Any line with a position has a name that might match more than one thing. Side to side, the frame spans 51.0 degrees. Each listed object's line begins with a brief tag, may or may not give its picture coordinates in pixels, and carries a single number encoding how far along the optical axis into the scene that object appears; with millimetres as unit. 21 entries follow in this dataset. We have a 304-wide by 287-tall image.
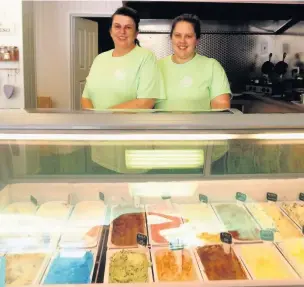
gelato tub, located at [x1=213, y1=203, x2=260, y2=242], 1570
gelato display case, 1340
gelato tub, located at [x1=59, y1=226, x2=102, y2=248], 1467
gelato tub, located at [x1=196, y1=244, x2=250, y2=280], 1345
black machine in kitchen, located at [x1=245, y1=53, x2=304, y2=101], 4259
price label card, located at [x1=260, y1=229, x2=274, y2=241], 1550
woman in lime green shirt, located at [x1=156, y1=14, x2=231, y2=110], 2218
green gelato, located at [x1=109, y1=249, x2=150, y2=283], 1315
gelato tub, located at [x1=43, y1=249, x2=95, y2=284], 1297
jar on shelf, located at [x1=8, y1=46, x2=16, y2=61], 3915
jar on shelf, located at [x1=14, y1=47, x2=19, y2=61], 3937
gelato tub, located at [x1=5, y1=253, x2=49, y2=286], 1294
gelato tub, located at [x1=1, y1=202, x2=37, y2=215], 1580
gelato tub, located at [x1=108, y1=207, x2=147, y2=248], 1504
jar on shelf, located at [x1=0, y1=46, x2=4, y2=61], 3903
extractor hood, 3963
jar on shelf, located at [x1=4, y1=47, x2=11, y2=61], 3900
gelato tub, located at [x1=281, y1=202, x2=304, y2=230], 1648
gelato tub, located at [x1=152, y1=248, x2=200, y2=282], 1332
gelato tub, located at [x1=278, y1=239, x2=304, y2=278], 1395
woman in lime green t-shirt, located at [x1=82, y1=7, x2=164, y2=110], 2193
